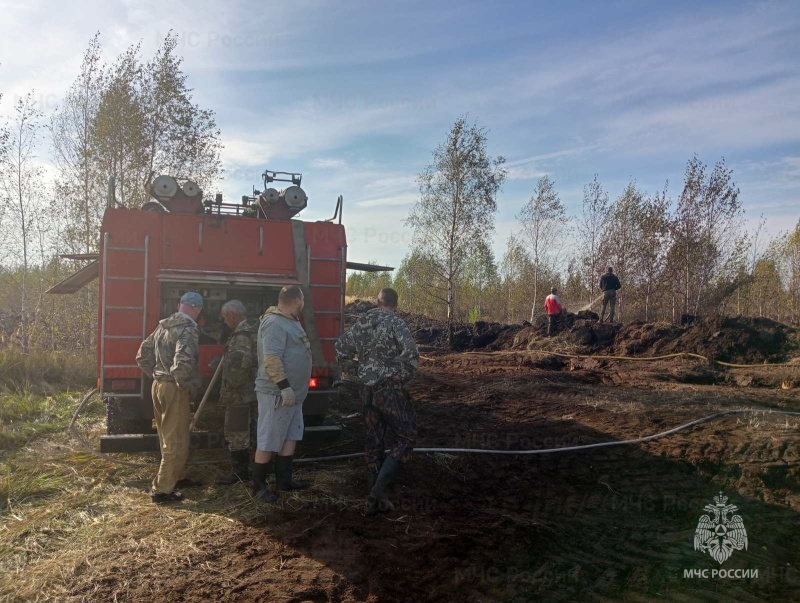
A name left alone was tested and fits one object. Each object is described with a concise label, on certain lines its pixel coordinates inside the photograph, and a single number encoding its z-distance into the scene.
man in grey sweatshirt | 4.78
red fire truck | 5.67
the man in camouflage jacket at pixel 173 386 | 4.90
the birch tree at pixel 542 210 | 25.33
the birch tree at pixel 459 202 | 20.16
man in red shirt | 17.98
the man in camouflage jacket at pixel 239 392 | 5.25
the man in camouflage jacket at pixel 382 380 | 4.72
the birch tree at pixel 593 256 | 25.92
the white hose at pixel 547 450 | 5.82
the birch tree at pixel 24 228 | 14.27
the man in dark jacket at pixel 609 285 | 18.58
